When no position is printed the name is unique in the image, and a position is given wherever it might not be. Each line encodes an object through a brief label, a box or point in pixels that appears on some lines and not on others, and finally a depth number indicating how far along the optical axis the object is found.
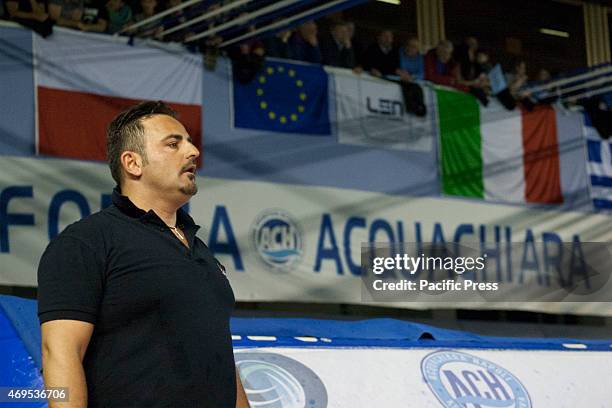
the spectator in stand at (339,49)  9.55
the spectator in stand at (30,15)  7.32
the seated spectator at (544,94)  11.19
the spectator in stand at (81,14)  7.65
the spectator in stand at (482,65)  11.37
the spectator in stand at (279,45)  8.91
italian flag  9.91
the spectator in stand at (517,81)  11.07
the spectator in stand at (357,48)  9.88
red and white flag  7.34
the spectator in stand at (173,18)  7.99
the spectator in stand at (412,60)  10.35
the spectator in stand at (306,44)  9.20
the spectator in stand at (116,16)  8.01
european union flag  8.45
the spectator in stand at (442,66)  10.48
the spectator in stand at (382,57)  9.91
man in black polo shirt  1.99
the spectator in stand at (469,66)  10.80
